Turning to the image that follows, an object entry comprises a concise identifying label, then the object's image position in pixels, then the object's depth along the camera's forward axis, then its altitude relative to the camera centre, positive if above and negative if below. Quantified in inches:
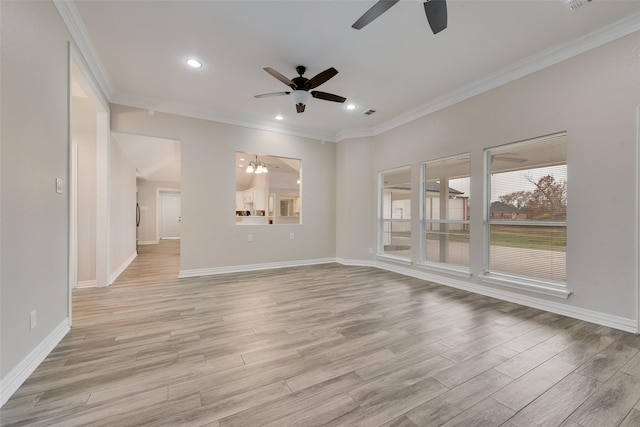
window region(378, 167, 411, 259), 207.8 +0.0
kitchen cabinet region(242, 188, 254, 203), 461.4 +32.0
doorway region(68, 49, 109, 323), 156.9 +12.2
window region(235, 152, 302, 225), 404.5 +33.0
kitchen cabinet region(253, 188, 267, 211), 411.5 +21.0
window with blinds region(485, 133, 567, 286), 125.1 +2.4
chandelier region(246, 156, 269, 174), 297.4 +53.7
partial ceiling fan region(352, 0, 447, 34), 77.1 +63.8
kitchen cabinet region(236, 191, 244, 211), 523.3 +21.4
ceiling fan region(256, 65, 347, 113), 124.0 +64.6
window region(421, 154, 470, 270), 167.0 +1.5
